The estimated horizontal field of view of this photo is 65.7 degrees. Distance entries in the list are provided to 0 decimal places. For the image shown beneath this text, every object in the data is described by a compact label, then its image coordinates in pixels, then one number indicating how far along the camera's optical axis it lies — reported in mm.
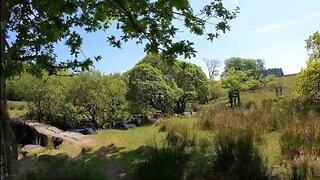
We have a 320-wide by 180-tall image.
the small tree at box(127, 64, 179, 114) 15033
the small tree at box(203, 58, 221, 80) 48520
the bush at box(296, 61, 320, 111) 9661
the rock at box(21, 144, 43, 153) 8118
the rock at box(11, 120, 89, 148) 9001
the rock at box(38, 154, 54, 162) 5812
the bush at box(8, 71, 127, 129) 13063
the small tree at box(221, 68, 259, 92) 21860
